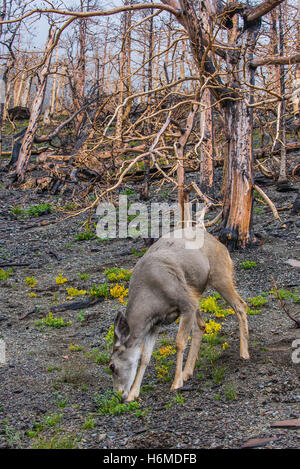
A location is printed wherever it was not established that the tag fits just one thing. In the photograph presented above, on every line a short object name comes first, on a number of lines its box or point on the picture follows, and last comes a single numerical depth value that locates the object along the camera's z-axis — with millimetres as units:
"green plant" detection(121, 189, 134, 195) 20488
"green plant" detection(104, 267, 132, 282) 11509
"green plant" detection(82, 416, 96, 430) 5465
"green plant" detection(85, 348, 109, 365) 7598
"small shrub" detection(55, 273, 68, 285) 11766
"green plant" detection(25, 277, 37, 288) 11906
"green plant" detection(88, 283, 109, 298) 10766
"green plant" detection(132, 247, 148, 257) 13330
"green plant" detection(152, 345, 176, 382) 6852
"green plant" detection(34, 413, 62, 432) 5586
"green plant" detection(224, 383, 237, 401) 5848
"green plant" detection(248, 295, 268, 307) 9461
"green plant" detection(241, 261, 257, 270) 11492
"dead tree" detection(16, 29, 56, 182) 23227
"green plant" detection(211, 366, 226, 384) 6478
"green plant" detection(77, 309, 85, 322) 9705
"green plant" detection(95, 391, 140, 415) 5822
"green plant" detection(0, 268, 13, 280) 12453
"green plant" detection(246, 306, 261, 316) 9000
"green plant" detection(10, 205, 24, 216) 18766
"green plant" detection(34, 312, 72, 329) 9430
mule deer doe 6156
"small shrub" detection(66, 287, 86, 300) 10905
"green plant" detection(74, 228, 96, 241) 15609
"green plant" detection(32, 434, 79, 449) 4848
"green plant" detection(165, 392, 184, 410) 5857
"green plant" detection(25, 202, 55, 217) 18703
